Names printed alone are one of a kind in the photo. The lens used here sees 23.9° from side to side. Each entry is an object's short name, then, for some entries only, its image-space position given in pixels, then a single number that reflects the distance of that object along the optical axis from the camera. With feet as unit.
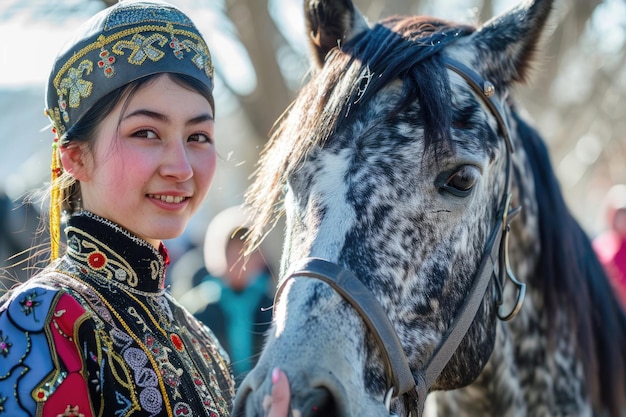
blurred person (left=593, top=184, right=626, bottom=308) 11.27
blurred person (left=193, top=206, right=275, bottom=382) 8.86
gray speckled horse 4.99
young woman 4.99
